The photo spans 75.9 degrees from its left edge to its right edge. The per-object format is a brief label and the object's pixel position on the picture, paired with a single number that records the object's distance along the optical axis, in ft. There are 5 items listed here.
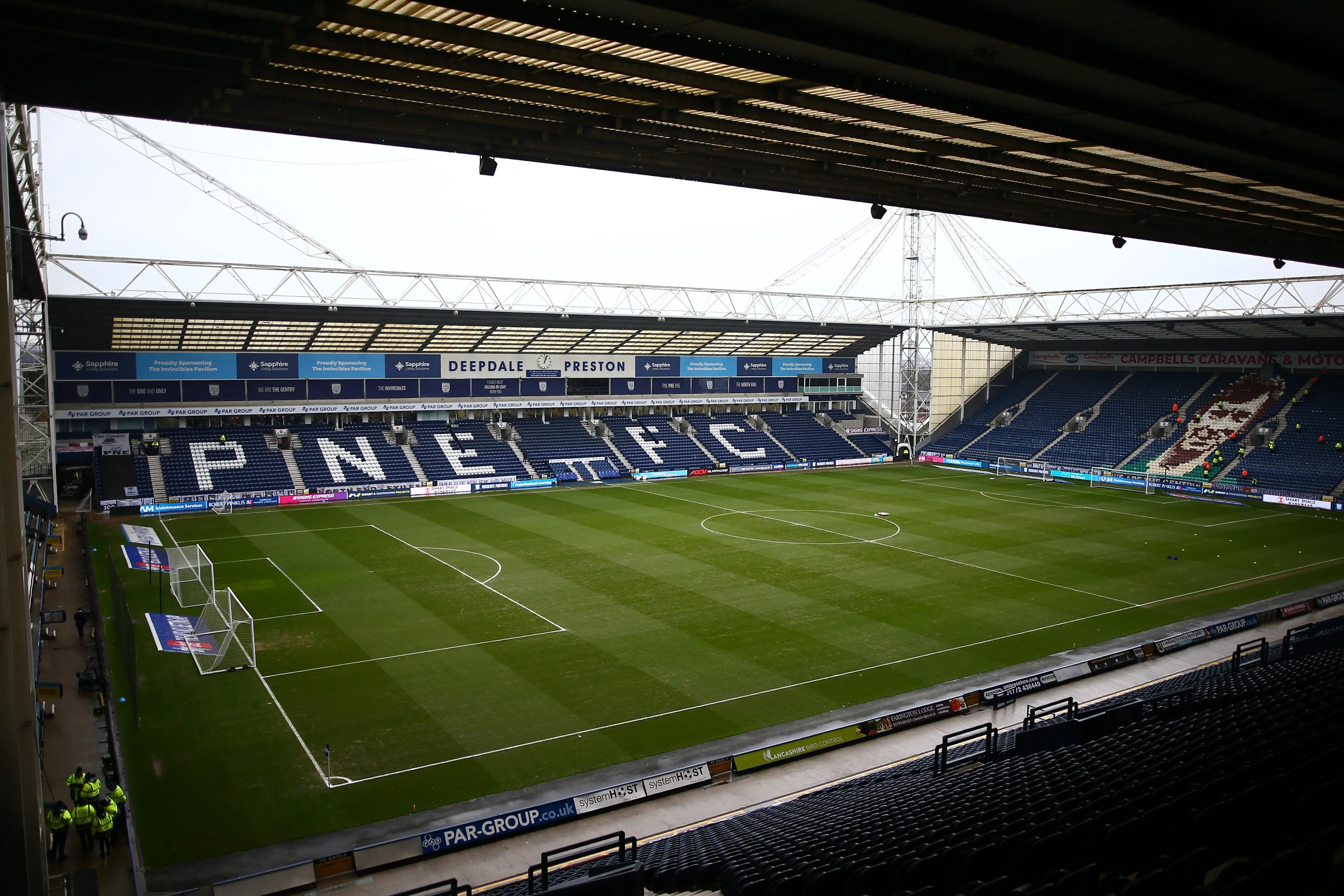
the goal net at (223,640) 69.56
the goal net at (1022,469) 181.27
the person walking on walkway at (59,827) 42.04
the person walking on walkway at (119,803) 43.98
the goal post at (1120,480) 166.20
